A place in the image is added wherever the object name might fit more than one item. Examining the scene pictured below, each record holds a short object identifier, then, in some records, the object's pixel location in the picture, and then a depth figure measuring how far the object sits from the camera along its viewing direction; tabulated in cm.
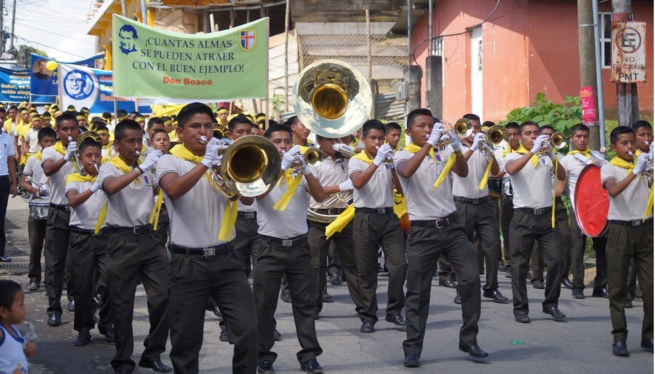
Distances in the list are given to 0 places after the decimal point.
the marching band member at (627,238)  836
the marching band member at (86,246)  868
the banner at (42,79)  2434
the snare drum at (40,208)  1076
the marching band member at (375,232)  960
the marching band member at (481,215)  1103
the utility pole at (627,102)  1184
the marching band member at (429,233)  804
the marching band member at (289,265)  770
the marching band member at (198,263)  625
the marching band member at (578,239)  1145
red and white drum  1028
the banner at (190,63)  1340
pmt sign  1134
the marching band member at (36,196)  1103
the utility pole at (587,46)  1267
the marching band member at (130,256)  750
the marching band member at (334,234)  994
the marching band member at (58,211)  955
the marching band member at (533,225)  996
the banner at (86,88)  1819
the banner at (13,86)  3111
